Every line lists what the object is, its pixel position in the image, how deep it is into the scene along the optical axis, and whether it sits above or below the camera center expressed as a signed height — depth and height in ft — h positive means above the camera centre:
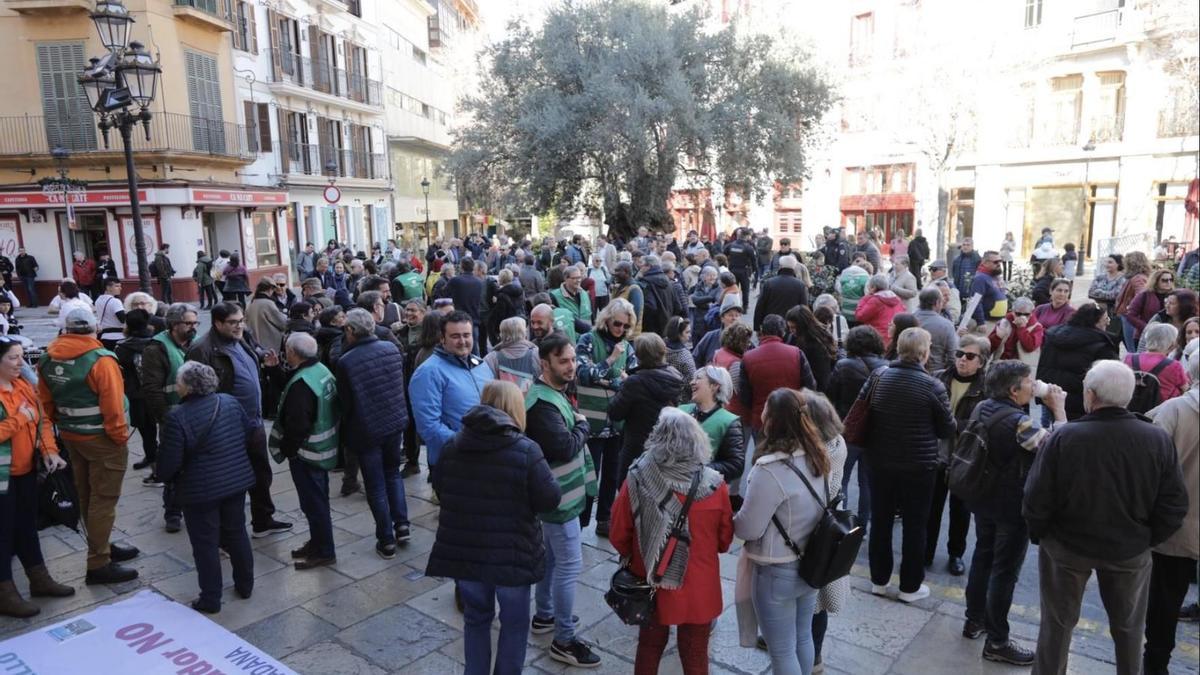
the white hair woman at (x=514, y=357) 17.12 -2.95
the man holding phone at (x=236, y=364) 18.28 -3.20
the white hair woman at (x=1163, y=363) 16.06 -3.15
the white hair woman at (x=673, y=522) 10.41 -4.12
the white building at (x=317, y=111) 84.38 +13.96
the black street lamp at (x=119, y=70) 29.17 +6.05
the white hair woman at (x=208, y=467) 14.17 -4.42
